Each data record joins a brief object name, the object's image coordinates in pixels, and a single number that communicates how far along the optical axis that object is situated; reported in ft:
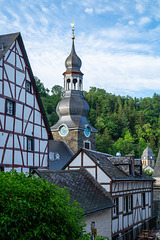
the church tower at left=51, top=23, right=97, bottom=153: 132.16
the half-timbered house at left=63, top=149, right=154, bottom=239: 64.23
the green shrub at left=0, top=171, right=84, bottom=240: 23.22
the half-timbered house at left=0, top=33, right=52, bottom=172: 61.41
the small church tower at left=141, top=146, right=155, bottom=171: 326.44
